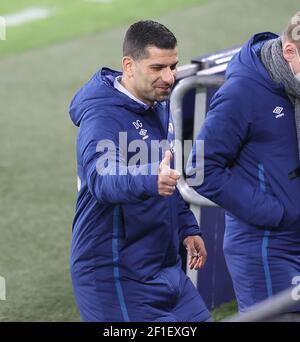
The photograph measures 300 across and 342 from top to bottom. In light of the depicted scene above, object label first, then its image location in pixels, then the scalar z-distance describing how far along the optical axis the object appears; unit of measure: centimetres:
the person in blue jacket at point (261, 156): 867
